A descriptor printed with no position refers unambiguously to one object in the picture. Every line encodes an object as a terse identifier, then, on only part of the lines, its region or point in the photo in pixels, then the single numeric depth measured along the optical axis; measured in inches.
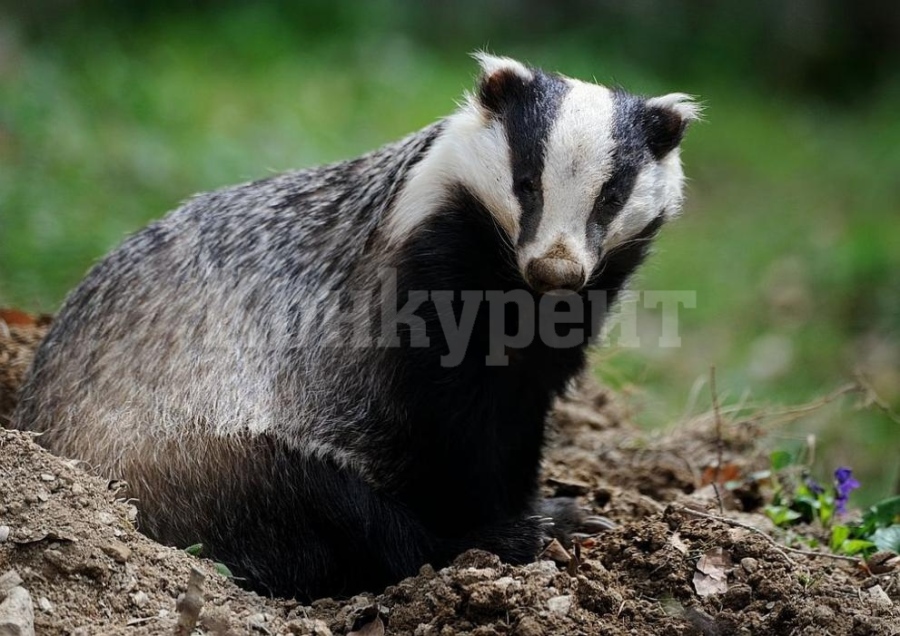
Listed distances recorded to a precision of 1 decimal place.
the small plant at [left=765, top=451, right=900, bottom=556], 308.7
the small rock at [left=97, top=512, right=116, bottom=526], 253.4
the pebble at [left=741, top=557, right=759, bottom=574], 260.5
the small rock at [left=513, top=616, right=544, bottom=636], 235.3
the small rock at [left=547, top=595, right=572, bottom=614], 243.4
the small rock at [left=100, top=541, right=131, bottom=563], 244.7
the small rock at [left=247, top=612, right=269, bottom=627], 241.1
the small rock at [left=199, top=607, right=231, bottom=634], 232.4
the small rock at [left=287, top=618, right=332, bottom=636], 243.6
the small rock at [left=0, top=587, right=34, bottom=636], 215.6
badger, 289.1
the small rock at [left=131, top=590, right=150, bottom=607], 238.9
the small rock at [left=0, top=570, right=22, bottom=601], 227.1
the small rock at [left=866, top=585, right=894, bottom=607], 258.2
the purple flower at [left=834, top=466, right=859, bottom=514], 327.0
